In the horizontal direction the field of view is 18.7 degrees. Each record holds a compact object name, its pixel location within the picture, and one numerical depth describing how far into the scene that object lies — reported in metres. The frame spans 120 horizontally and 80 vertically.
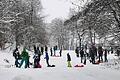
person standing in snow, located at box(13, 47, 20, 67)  28.62
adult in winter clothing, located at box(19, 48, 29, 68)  26.86
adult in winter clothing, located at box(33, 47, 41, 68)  27.64
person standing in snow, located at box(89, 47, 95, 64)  34.53
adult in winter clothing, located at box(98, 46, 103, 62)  34.60
